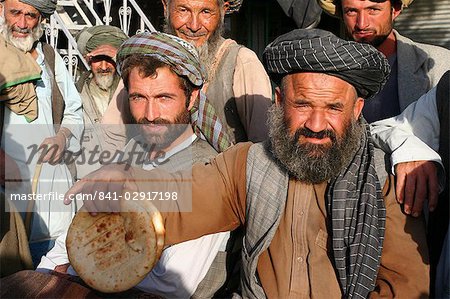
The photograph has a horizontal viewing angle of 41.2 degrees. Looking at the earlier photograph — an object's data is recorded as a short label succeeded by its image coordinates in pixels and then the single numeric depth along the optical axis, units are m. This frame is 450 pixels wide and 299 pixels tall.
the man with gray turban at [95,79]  4.05
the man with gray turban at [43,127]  3.56
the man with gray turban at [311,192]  2.25
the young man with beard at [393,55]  3.19
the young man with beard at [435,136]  2.29
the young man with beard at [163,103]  2.79
